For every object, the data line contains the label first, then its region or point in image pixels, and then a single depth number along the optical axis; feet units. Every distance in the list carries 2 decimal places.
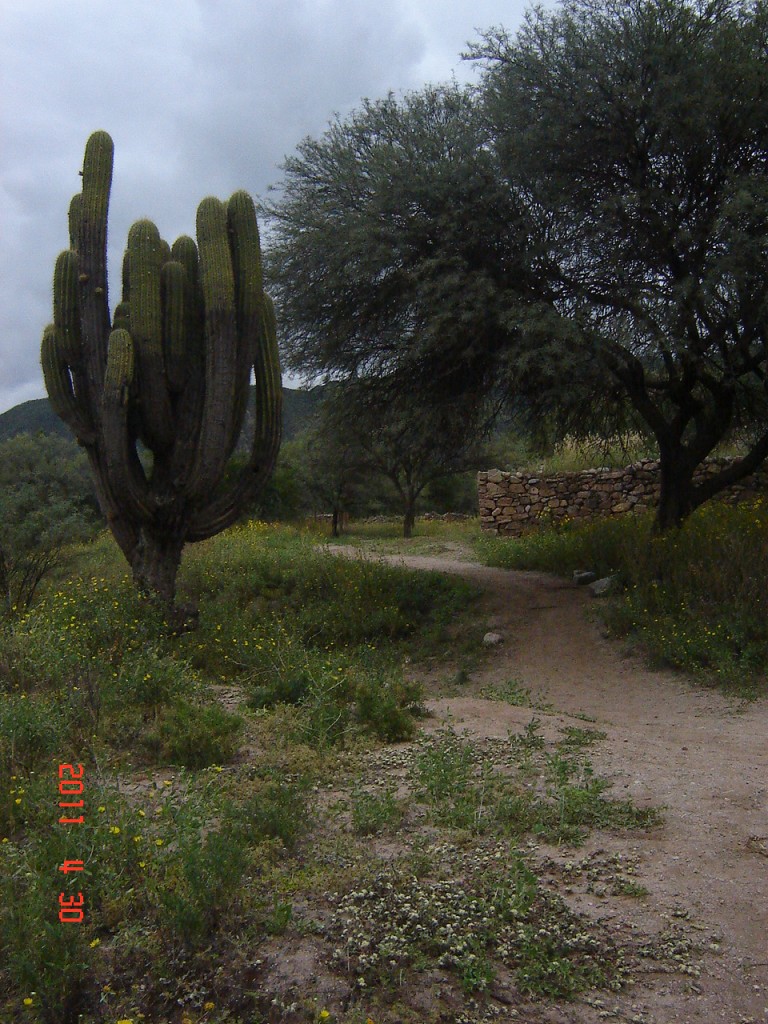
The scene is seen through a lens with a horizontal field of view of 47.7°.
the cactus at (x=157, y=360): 30.42
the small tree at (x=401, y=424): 40.86
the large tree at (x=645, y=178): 32.32
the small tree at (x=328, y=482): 91.25
